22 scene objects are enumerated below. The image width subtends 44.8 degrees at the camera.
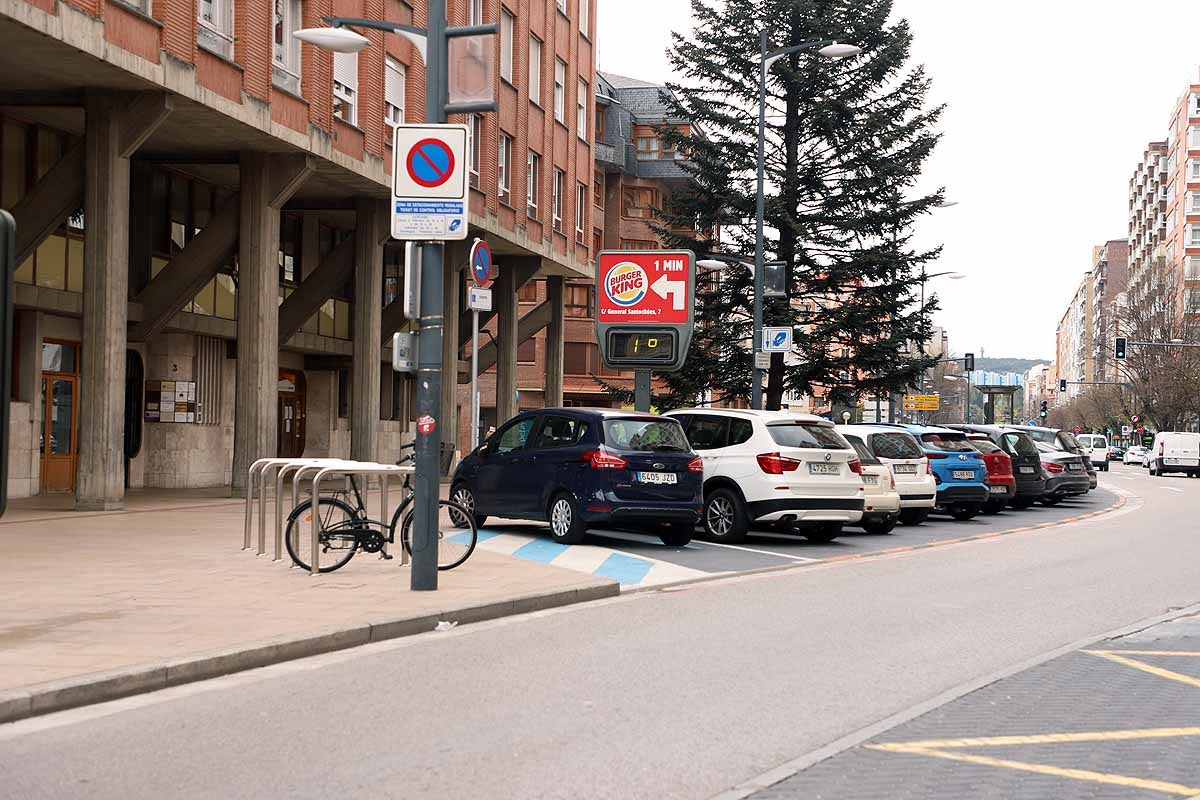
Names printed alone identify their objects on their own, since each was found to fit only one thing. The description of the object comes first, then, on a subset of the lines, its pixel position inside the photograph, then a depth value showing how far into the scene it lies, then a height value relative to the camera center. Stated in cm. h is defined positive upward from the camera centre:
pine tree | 3894 +660
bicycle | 1344 -105
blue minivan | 1723 -61
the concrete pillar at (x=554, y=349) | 4325 +223
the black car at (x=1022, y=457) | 3008 -58
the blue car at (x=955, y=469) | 2597 -73
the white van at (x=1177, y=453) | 6456 -97
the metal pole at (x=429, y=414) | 1189 +6
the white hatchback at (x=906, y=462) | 2392 -57
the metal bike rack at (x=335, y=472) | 1305 -49
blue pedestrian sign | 3069 +181
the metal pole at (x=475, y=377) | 2336 +76
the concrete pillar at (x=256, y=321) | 2552 +172
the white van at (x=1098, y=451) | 7288 -106
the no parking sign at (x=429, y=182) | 1187 +196
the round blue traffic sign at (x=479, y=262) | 2042 +229
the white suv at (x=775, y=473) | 1864 -61
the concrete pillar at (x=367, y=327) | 2997 +195
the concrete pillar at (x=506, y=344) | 3978 +215
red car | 2819 -84
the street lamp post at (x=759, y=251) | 3059 +372
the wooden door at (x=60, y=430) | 2508 -25
